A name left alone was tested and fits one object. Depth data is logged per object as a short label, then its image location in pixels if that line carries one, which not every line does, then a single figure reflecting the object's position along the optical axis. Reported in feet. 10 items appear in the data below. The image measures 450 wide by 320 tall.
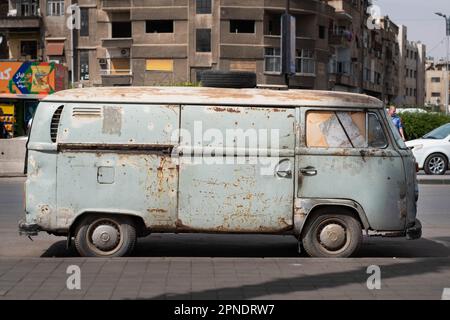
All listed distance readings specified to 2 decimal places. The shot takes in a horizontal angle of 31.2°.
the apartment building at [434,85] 492.91
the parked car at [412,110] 129.90
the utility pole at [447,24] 209.46
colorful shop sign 149.18
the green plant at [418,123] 125.59
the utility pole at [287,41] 100.49
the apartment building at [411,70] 384.47
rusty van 30.30
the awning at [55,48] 206.49
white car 77.51
